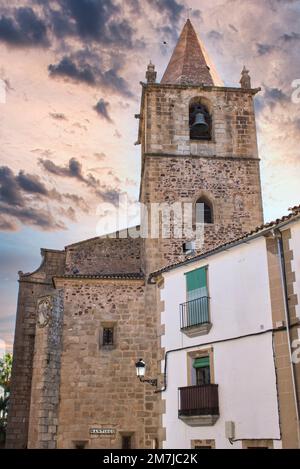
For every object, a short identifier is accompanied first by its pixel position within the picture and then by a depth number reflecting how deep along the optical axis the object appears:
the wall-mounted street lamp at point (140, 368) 13.11
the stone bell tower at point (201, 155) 19.67
